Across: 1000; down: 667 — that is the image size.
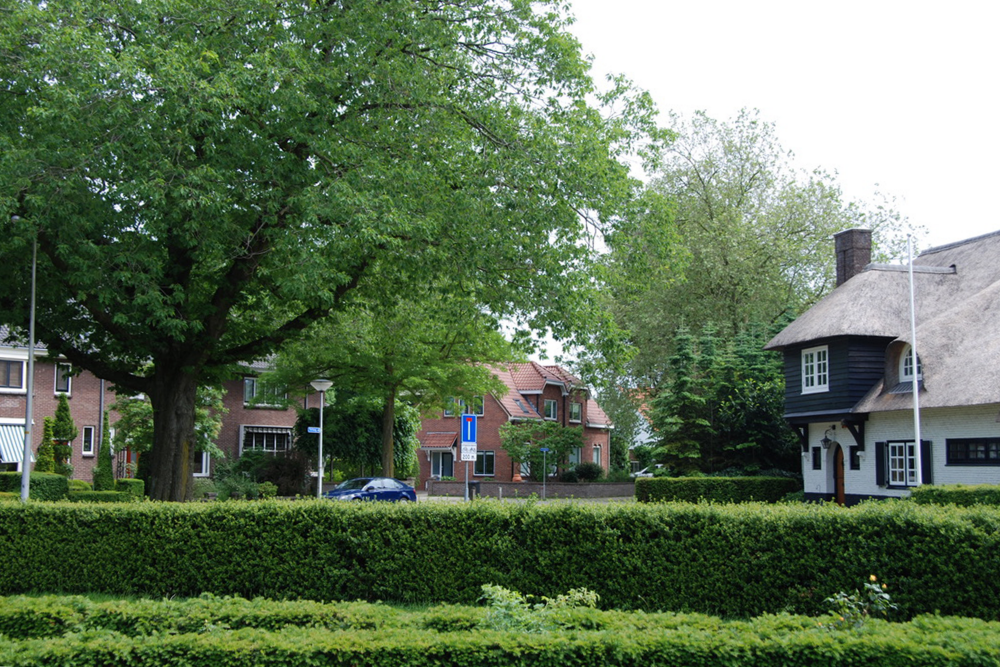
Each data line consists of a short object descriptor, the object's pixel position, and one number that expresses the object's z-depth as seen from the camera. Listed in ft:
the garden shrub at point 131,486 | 118.50
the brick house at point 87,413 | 135.74
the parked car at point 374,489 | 110.93
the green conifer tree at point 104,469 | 124.47
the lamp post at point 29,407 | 57.47
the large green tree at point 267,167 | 50.42
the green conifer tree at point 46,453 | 125.59
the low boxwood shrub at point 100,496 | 95.91
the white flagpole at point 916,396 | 89.71
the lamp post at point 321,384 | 105.19
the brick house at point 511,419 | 188.24
